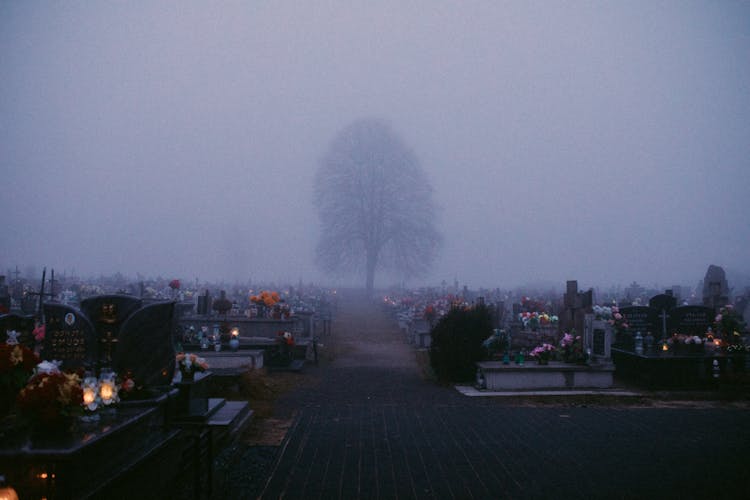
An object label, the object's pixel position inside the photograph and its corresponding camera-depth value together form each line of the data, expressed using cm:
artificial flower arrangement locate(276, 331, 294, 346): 1475
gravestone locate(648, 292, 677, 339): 1402
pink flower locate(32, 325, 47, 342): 945
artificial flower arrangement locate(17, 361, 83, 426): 424
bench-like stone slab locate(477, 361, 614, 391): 1154
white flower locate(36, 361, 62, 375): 458
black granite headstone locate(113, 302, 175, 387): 629
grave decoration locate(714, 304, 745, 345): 1279
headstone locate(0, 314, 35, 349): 799
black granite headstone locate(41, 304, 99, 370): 739
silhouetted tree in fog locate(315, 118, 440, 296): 3941
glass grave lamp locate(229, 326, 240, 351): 1383
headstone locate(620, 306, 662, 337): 1454
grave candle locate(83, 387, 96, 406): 485
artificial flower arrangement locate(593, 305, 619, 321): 1494
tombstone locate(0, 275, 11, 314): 1500
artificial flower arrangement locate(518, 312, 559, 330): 1852
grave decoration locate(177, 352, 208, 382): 675
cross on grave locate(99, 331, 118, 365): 861
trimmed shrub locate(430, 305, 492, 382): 1251
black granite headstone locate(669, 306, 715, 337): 1370
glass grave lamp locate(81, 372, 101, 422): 487
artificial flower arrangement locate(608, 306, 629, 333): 1482
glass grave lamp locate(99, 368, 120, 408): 524
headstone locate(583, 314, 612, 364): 1215
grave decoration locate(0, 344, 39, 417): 445
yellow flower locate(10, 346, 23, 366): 455
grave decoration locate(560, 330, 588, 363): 1211
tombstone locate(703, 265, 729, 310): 1814
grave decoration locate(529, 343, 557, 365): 1221
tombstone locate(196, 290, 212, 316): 1941
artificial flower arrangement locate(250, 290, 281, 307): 1884
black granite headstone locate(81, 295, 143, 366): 931
